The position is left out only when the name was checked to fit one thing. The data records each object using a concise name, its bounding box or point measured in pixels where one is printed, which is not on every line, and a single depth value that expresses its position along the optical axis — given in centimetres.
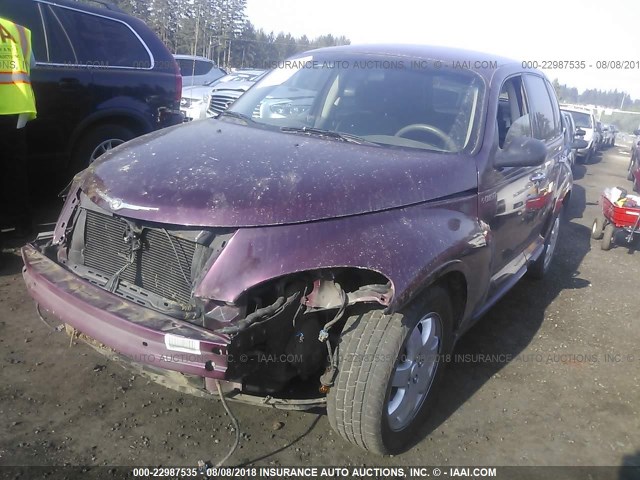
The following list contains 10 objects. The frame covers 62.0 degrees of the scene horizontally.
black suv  510
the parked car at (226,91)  1063
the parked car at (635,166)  1032
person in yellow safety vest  432
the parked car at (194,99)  1179
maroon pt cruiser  224
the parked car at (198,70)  1523
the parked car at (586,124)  1733
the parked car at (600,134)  2030
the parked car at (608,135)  2508
